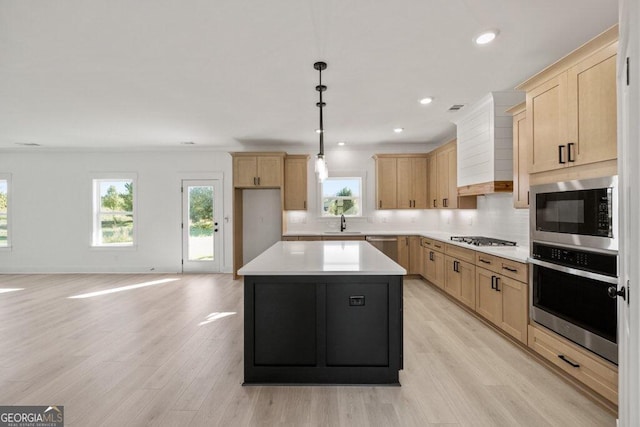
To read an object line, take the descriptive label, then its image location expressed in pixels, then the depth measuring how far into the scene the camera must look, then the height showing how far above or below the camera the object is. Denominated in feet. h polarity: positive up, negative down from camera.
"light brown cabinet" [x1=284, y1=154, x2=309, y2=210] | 20.36 +2.28
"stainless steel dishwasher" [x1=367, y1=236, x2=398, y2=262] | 19.07 -1.66
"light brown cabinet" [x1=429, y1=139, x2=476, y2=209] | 16.42 +1.77
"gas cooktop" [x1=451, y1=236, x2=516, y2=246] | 12.64 -1.10
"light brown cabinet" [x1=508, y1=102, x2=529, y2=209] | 10.67 +1.86
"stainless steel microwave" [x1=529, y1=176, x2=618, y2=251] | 6.54 +0.05
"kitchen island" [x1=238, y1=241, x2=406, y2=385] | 7.75 -2.75
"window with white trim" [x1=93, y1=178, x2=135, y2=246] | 22.50 +0.22
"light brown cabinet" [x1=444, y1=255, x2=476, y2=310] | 12.46 -2.74
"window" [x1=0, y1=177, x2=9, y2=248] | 22.34 +0.08
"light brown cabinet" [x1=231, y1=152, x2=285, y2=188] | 19.75 +2.76
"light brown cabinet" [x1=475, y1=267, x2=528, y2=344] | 9.42 -2.82
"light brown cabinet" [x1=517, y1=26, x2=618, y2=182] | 6.52 +2.42
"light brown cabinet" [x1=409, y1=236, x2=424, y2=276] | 18.88 -2.36
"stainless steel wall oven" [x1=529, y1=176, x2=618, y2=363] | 6.55 -1.06
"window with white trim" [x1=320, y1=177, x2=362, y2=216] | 21.44 +1.13
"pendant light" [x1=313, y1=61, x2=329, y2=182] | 9.60 +1.90
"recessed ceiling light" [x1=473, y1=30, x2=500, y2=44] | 7.90 +4.47
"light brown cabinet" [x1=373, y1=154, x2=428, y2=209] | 20.17 +2.13
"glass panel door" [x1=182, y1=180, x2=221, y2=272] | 21.97 -0.75
